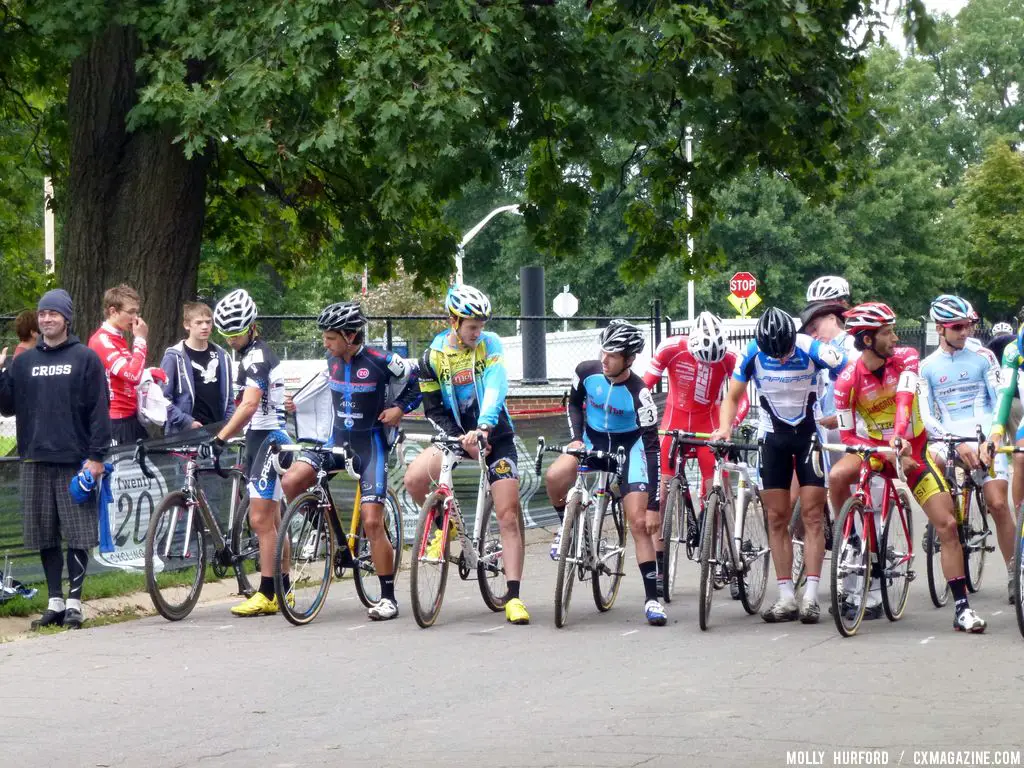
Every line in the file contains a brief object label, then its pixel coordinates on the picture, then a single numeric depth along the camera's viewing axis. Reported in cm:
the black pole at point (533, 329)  2462
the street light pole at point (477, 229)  3847
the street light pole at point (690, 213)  1701
